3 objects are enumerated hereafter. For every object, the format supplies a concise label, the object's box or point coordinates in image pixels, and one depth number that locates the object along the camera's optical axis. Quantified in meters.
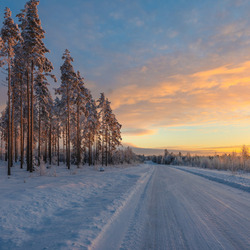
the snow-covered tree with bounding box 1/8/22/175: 17.27
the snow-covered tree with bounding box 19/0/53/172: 17.95
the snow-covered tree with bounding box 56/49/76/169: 26.17
